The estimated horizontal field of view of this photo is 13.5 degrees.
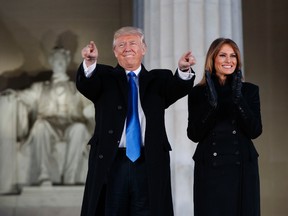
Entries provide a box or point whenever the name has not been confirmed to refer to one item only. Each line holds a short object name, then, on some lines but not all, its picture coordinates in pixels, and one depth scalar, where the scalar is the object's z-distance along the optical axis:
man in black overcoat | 7.27
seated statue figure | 19.00
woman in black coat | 8.08
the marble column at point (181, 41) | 12.62
